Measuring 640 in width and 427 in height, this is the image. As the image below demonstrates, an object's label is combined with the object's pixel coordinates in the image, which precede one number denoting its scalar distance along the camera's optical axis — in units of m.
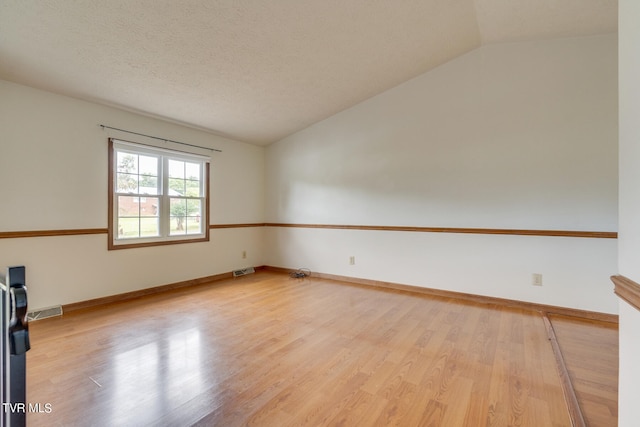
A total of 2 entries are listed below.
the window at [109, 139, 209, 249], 3.48
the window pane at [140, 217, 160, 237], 3.73
